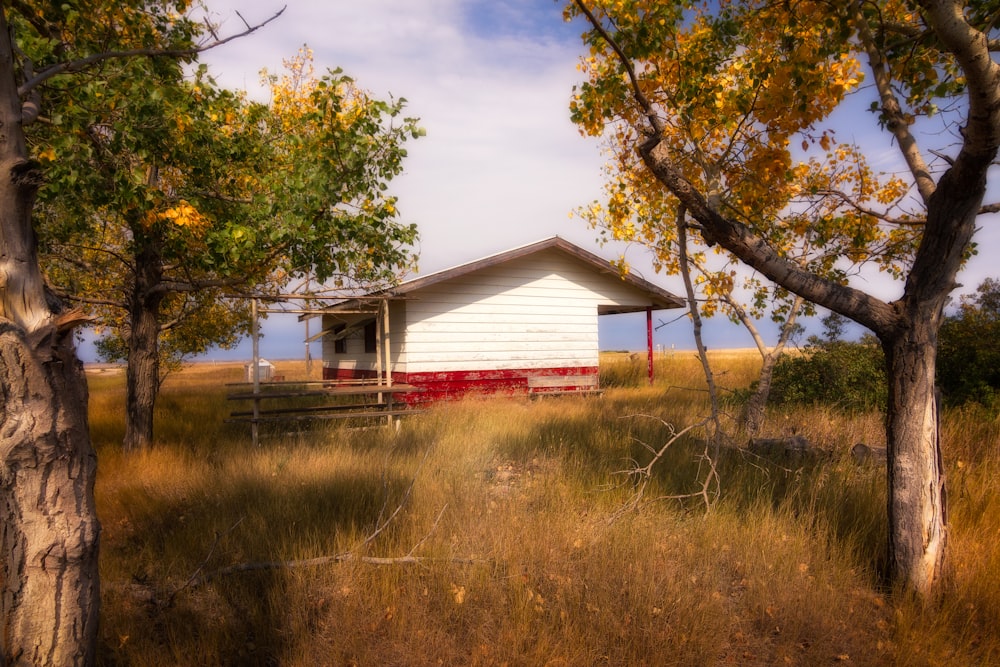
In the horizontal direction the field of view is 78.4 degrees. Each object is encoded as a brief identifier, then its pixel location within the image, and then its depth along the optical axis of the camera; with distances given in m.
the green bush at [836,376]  10.68
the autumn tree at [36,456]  2.79
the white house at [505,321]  14.59
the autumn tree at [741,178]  6.38
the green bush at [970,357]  8.84
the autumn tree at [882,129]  4.04
